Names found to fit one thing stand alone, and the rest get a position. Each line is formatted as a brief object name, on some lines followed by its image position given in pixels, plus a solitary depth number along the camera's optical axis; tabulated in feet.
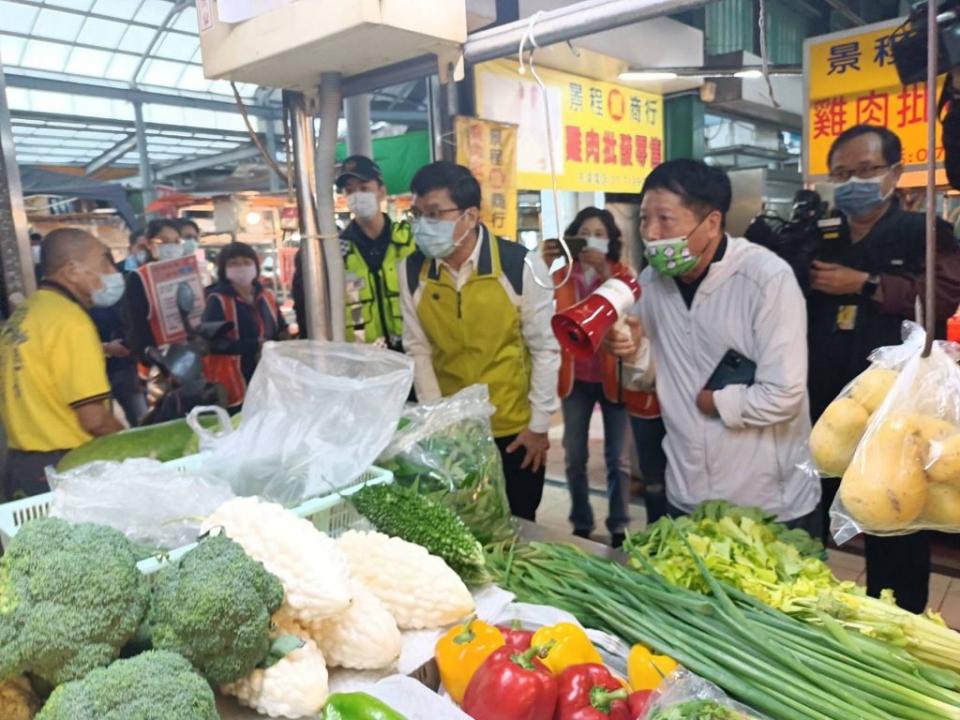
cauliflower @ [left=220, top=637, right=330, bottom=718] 3.39
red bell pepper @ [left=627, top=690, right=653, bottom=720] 3.70
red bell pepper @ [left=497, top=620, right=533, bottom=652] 4.21
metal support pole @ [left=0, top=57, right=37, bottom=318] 7.45
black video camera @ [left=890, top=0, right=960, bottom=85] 4.82
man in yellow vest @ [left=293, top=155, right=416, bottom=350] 11.55
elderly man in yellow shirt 7.29
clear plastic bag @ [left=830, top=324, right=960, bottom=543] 2.99
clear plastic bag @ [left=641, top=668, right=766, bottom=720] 3.22
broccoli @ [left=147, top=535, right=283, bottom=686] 3.12
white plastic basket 4.60
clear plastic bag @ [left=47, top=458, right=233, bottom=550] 4.26
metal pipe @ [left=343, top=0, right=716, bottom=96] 4.11
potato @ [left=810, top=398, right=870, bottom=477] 3.38
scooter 9.17
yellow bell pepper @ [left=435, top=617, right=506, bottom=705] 3.96
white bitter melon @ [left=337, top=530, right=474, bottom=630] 4.31
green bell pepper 3.34
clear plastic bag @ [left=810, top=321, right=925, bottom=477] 3.38
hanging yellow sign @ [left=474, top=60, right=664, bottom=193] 13.10
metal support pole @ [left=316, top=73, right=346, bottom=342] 5.97
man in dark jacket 8.29
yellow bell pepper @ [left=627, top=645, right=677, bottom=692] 3.97
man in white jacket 6.92
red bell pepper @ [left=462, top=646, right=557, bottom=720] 3.58
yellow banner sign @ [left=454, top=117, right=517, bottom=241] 11.70
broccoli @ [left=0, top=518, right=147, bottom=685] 2.97
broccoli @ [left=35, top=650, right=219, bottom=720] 2.81
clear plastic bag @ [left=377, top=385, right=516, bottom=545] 5.74
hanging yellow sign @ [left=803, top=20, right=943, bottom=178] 14.15
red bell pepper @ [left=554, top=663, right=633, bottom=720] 3.63
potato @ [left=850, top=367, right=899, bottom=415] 3.39
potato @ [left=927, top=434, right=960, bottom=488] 2.93
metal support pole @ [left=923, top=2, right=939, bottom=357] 2.65
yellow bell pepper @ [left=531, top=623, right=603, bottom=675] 4.00
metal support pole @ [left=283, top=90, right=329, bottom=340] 6.33
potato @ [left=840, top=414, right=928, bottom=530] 2.99
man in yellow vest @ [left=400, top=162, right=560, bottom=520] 8.73
